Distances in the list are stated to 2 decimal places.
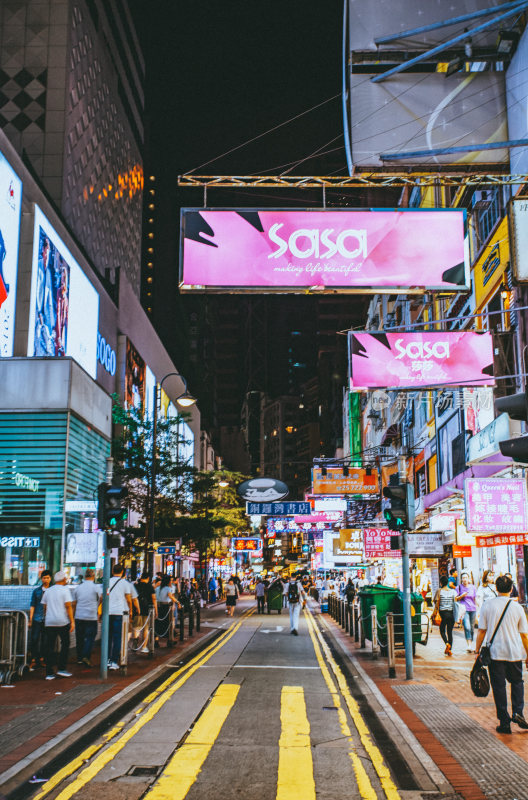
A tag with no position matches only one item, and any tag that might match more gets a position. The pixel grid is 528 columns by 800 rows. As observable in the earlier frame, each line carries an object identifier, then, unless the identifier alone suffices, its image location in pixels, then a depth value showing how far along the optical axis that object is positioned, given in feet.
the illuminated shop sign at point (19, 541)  57.82
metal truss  38.22
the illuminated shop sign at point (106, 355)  113.70
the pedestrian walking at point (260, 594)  131.95
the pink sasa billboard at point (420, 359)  50.37
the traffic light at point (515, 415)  19.72
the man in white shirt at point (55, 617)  44.06
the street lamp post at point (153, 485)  74.65
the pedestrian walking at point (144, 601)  59.67
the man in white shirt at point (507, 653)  29.19
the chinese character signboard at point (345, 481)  107.76
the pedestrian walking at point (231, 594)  116.57
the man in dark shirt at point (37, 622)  49.06
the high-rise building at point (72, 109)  113.60
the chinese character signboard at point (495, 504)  55.52
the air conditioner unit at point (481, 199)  75.05
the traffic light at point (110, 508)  44.60
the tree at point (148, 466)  91.71
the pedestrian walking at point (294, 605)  82.89
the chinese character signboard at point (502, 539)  56.43
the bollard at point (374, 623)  53.31
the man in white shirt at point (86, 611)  49.03
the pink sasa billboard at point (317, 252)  35.42
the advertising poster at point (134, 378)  131.54
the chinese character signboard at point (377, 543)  96.53
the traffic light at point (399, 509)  46.65
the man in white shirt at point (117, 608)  48.08
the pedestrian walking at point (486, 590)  55.88
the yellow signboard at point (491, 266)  66.56
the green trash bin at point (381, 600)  59.11
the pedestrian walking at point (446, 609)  58.39
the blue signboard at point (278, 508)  126.82
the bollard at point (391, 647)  45.27
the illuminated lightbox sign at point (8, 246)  77.05
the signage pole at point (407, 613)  44.24
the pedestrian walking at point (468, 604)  61.46
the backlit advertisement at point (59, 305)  85.30
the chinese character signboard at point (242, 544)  216.33
